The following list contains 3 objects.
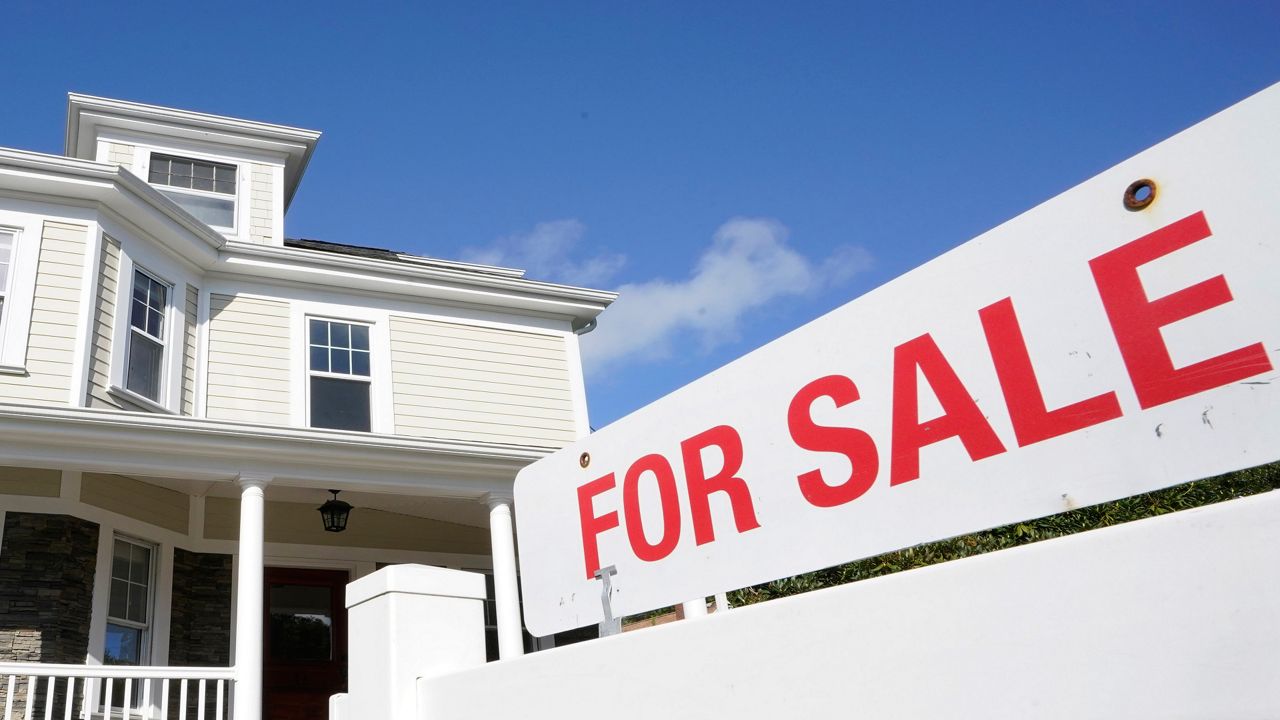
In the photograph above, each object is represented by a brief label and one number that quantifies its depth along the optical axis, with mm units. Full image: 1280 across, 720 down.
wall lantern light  8523
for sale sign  1229
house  7262
